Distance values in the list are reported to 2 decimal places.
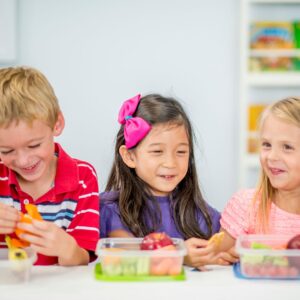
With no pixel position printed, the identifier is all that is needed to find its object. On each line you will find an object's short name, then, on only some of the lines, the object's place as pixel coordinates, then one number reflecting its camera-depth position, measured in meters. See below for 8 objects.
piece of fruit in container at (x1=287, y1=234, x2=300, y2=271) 1.37
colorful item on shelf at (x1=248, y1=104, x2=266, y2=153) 2.93
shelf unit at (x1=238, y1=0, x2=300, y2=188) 2.85
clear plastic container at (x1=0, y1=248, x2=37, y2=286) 1.36
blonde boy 1.42
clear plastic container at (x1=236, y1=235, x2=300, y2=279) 1.37
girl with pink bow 1.75
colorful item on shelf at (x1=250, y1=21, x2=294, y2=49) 2.89
